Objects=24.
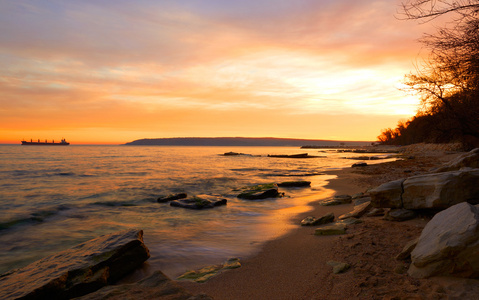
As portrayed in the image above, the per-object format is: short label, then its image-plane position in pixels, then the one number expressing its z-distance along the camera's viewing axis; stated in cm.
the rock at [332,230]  627
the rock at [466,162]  954
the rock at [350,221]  687
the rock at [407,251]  420
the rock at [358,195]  1103
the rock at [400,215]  625
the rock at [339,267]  428
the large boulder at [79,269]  388
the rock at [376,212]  723
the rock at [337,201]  1037
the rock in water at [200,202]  1160
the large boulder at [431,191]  527
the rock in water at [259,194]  1349
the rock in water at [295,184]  1736
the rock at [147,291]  343
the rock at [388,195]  659
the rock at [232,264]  502
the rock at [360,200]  947
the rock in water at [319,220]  762
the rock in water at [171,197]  1355
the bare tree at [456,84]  602
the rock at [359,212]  760
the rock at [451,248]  315
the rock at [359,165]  2896
